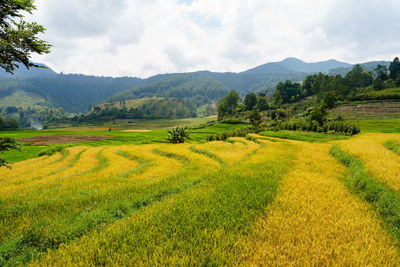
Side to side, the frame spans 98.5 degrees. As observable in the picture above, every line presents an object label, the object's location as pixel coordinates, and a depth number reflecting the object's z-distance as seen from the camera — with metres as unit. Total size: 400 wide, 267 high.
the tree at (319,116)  47.42
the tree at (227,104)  143.24
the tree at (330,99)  91.88
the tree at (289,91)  144.88
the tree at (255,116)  63.72
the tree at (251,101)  143.25
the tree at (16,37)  8.45
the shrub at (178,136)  48.97
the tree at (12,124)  121.35
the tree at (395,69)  125.31
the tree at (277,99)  131.34
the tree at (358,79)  127.45
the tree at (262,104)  131.00
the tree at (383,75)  123.51
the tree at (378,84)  103.24
